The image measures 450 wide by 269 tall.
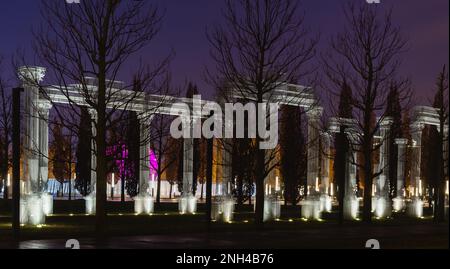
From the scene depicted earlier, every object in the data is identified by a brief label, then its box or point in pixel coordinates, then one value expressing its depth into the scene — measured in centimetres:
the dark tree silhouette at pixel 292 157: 5256
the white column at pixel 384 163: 4053
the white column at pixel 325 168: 4156
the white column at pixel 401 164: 4391
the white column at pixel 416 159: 4141
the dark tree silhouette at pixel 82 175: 4994
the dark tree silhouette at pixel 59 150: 5572
